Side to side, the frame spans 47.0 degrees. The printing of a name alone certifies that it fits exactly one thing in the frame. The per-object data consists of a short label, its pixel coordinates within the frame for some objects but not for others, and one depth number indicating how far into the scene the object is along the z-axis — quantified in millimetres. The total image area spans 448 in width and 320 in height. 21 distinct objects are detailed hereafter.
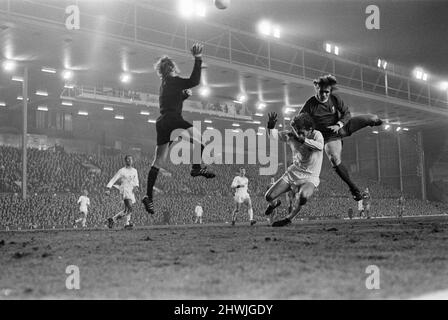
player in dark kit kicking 8375
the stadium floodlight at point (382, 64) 32719
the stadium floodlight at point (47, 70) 24859
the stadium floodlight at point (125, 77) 25375
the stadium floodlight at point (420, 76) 32775
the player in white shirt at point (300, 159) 8047
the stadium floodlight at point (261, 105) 31616
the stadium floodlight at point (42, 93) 30906
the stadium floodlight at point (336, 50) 29688
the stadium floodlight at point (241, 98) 29617
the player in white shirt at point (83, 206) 19953
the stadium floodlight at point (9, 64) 23588
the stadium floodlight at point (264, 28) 23267
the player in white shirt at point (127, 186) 13047
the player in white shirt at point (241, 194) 15523
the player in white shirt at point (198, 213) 24250
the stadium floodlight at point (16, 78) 28398
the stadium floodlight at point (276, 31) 25616
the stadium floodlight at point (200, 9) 20762
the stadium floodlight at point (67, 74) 25308
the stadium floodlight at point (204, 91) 27538
